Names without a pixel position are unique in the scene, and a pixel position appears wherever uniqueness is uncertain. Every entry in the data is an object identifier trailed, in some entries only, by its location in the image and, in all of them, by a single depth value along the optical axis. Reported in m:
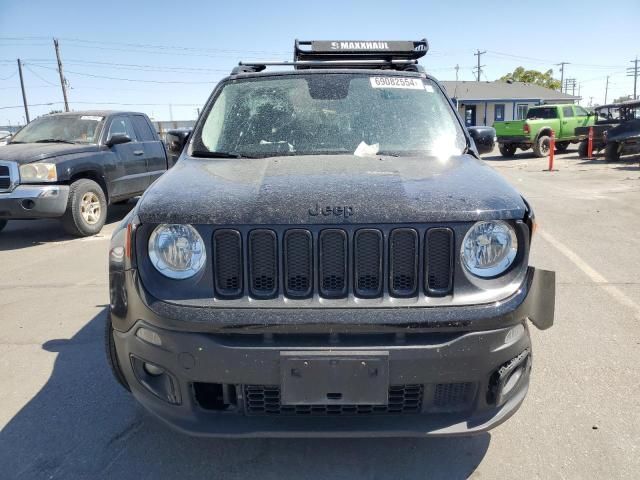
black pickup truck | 7.39
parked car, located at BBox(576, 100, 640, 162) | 17.45
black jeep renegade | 2.13
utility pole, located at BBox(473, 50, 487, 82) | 82.81
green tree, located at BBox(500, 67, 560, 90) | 68.12
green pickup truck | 21.89
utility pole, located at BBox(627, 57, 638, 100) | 92.44
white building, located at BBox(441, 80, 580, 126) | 50.97
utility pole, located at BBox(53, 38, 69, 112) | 47.19
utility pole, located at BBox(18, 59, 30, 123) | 49.41
